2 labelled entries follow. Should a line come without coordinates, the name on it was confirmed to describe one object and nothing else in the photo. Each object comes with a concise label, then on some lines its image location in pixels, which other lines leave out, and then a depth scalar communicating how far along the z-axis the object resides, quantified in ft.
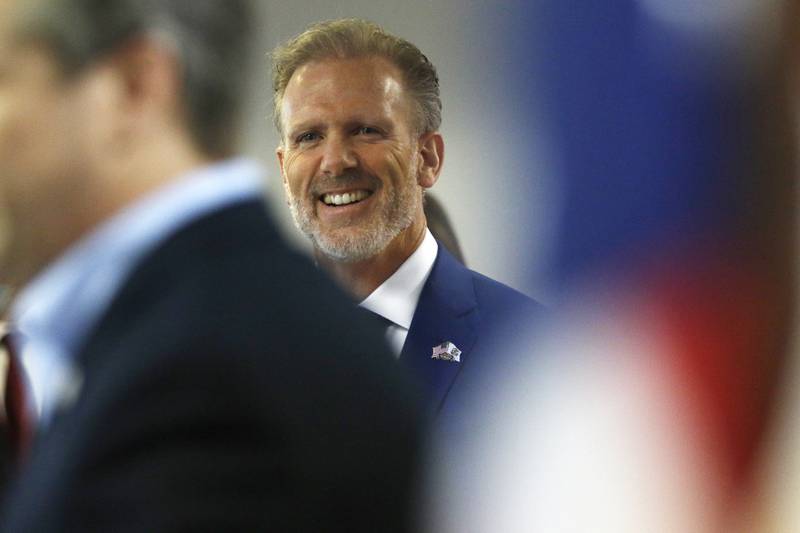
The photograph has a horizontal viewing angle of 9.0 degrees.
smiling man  16.75
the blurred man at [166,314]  10.76
